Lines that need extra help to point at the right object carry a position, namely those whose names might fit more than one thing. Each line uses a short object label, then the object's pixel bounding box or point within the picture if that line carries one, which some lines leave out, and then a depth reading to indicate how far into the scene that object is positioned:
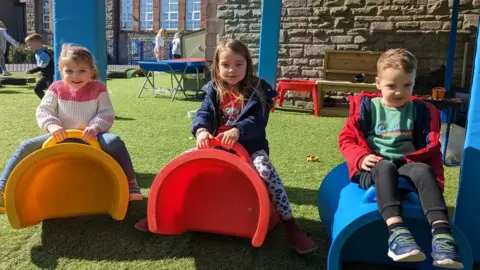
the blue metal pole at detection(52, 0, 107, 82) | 3.10
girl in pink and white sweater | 2.63
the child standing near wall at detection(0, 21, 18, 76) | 13.33
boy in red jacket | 1.82
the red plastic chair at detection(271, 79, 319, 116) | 7.75
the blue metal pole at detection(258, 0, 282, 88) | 6.13
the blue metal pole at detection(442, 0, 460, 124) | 6.09
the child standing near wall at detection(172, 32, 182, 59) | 17.61
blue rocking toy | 1.89
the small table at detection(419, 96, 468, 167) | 4.25
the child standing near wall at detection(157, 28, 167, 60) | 18.52
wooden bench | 8.24
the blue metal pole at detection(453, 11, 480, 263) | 2.09
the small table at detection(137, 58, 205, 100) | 8.90
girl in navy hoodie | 2.39
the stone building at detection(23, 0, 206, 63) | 28.53
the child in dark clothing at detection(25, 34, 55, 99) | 7.05
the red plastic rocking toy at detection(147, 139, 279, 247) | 2.27
